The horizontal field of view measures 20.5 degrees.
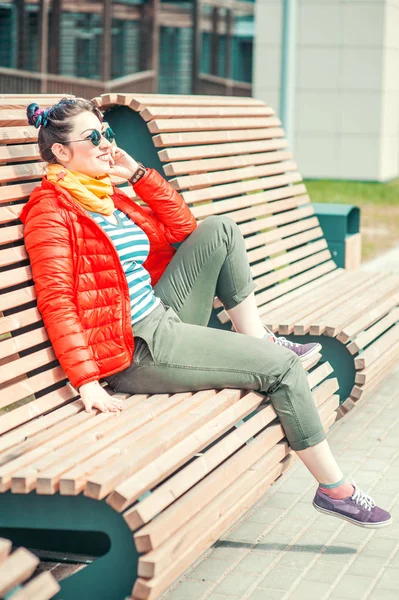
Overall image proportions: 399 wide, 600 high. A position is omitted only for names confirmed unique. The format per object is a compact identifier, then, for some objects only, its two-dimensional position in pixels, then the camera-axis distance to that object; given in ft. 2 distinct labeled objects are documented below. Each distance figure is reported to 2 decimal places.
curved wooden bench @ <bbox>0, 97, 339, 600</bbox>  9.66
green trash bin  24.02
